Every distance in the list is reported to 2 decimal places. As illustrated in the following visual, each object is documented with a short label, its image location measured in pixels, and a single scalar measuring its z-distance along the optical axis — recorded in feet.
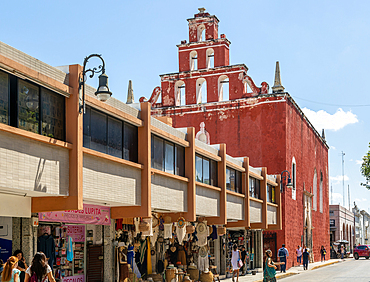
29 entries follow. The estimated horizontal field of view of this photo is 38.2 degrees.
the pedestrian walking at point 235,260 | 82.76
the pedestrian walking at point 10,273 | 35.24
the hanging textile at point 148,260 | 69.72
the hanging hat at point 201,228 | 80.43
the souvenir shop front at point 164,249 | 62.85
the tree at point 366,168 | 134.41
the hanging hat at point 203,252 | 79.97
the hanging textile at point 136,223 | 63.16
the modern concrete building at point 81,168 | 39.83
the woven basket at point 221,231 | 88.48
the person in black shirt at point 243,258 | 93.20
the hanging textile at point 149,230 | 62.75
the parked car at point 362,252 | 179.73
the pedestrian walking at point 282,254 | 100.23
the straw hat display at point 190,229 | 74.49
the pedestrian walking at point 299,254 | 129.49
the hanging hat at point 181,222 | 69.72
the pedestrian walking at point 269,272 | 51.65
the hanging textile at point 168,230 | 71.68
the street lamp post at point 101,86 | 42.32
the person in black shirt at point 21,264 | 40.49
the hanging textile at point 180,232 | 70.44
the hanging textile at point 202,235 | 80.33
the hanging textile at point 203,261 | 79.41
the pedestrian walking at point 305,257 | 118.94
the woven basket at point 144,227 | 61.62
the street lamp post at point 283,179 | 118.42
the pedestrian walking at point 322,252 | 162.40
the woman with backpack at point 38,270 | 30.96
